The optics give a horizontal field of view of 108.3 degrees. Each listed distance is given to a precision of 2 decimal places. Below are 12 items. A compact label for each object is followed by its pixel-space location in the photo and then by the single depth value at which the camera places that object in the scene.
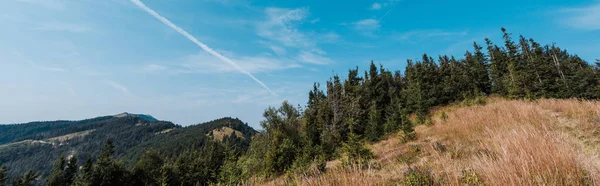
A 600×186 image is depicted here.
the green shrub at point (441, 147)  7.09
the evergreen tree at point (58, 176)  55.03
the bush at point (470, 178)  2.99
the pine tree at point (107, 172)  46.48
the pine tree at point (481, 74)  42.12
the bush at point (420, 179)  3.68
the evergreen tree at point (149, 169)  54.31
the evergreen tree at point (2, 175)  51.30
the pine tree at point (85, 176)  44.04
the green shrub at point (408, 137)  14.26
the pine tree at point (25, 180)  50.07
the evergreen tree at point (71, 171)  59.10
